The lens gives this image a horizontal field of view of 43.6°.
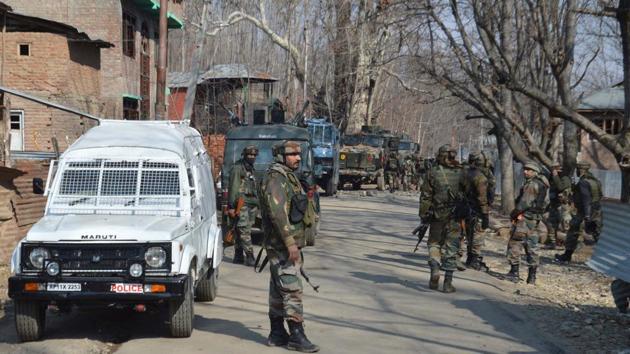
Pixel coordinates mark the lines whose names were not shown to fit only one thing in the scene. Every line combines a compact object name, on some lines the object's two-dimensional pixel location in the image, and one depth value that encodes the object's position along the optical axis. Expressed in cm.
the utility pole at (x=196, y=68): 2408
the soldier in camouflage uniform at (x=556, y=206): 1596
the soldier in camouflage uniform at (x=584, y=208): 1488
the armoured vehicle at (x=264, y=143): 1647
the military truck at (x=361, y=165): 3572
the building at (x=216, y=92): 3812
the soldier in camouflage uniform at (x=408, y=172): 3877
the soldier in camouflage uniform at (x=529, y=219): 1212
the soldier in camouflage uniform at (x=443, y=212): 1045
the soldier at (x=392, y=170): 3684
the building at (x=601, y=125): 4119
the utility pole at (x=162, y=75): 1962
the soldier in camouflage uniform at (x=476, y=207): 1262
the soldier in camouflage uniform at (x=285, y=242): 697
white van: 703
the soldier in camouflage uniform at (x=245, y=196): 1232
